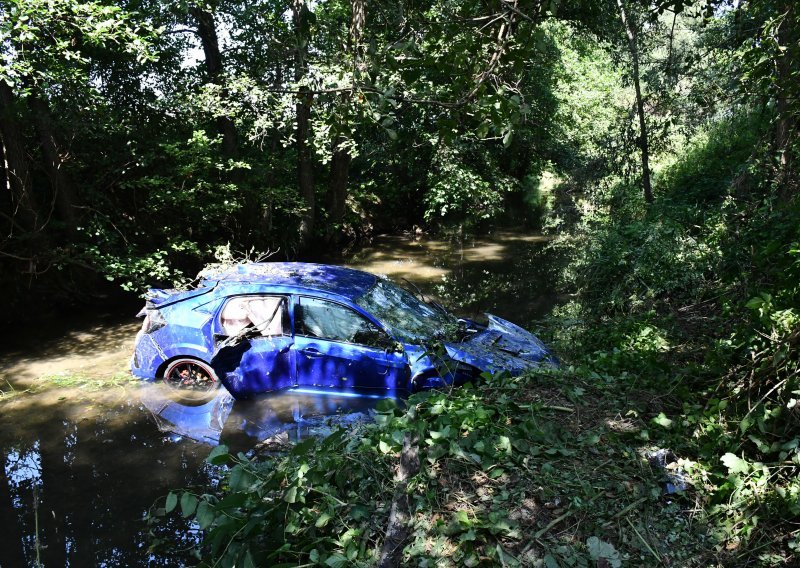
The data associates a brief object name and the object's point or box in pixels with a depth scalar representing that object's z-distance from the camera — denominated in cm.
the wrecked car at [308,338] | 637
